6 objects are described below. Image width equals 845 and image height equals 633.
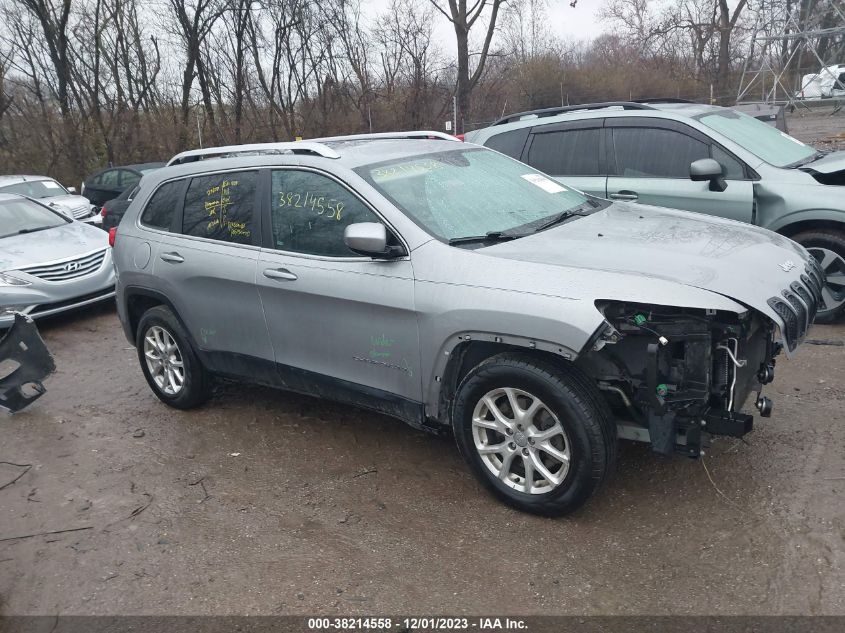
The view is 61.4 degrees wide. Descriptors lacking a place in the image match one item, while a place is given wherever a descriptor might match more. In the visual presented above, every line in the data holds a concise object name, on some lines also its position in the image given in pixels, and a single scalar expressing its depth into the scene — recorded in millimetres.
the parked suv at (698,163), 5625
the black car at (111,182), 17328
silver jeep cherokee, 3145
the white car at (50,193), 14425
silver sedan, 7480
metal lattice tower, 27312
